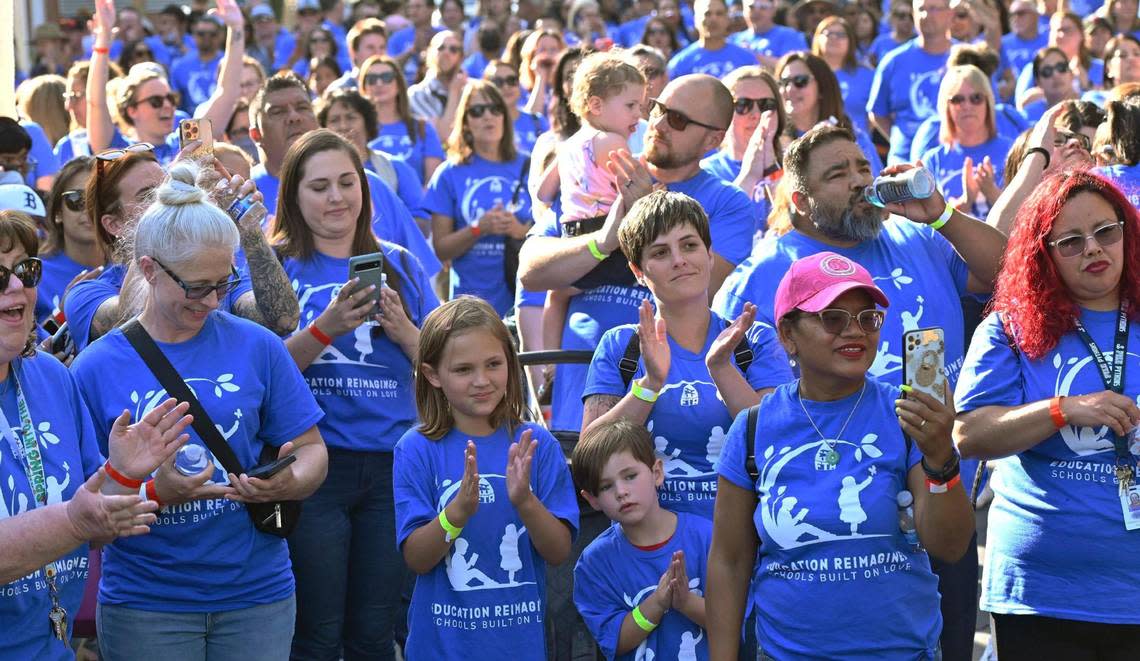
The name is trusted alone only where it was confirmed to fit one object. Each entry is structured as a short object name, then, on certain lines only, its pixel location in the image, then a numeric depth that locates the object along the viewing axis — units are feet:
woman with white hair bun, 13.88
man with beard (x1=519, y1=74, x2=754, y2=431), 18.45
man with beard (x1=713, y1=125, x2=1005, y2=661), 16.10
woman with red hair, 12.84
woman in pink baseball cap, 11.97
